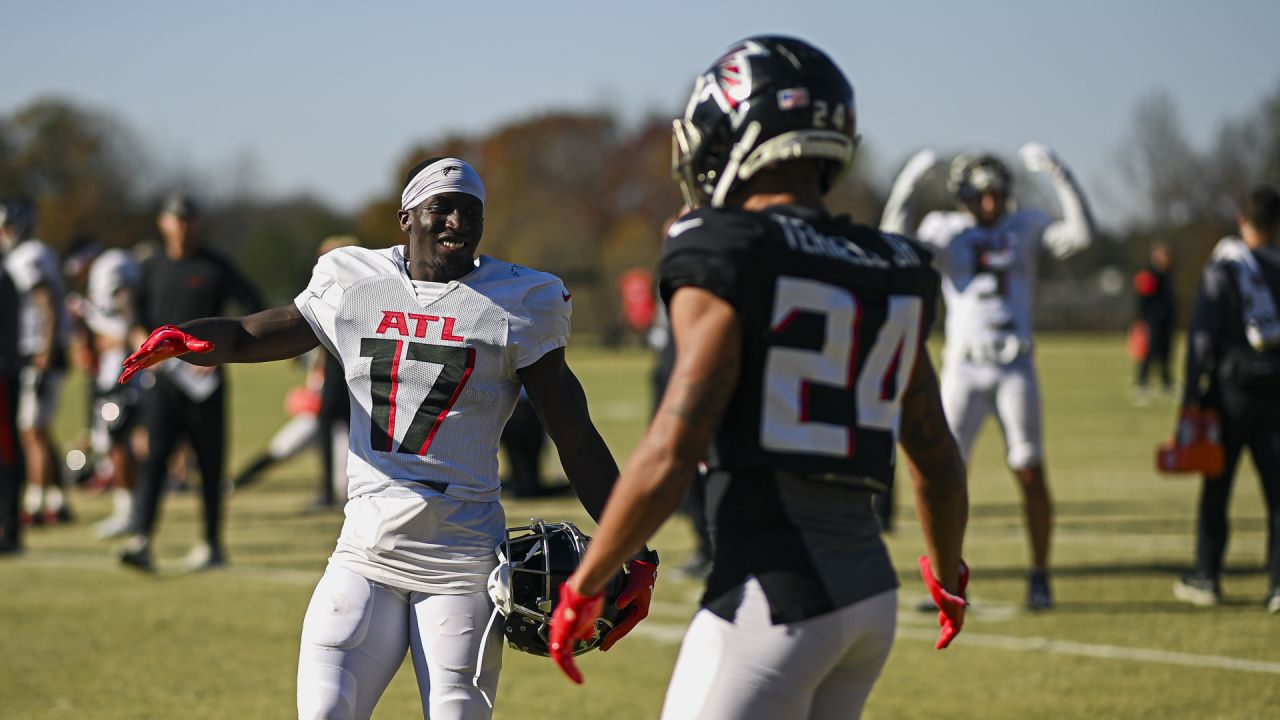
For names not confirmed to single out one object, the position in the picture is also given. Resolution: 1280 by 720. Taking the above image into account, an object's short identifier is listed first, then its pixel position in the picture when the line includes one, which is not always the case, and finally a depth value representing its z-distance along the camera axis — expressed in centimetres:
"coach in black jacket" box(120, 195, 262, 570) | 1925
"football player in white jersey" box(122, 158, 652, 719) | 745
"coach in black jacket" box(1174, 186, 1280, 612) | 1606
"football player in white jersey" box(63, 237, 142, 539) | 2273
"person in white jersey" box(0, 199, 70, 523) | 2133
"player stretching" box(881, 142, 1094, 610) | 1627
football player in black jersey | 532
